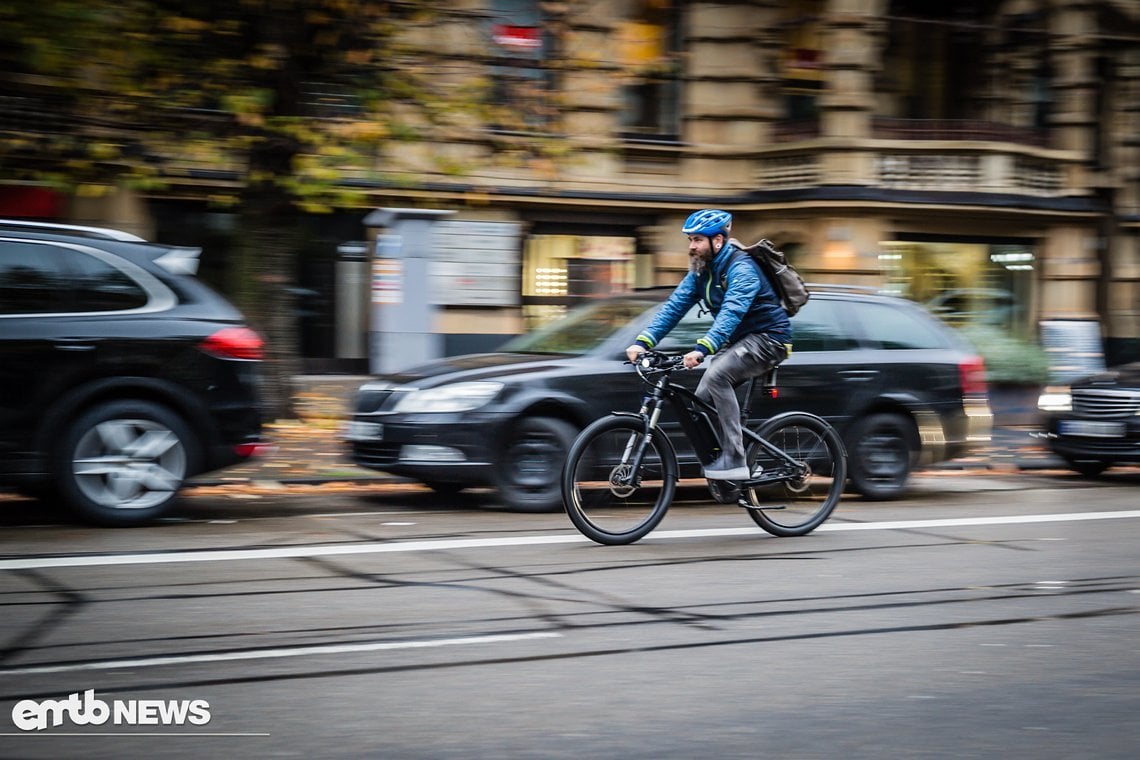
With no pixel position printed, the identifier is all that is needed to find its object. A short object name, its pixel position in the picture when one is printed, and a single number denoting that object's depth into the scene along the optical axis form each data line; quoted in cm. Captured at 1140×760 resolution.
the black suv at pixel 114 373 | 782
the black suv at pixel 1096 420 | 1164
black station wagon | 901
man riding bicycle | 753
